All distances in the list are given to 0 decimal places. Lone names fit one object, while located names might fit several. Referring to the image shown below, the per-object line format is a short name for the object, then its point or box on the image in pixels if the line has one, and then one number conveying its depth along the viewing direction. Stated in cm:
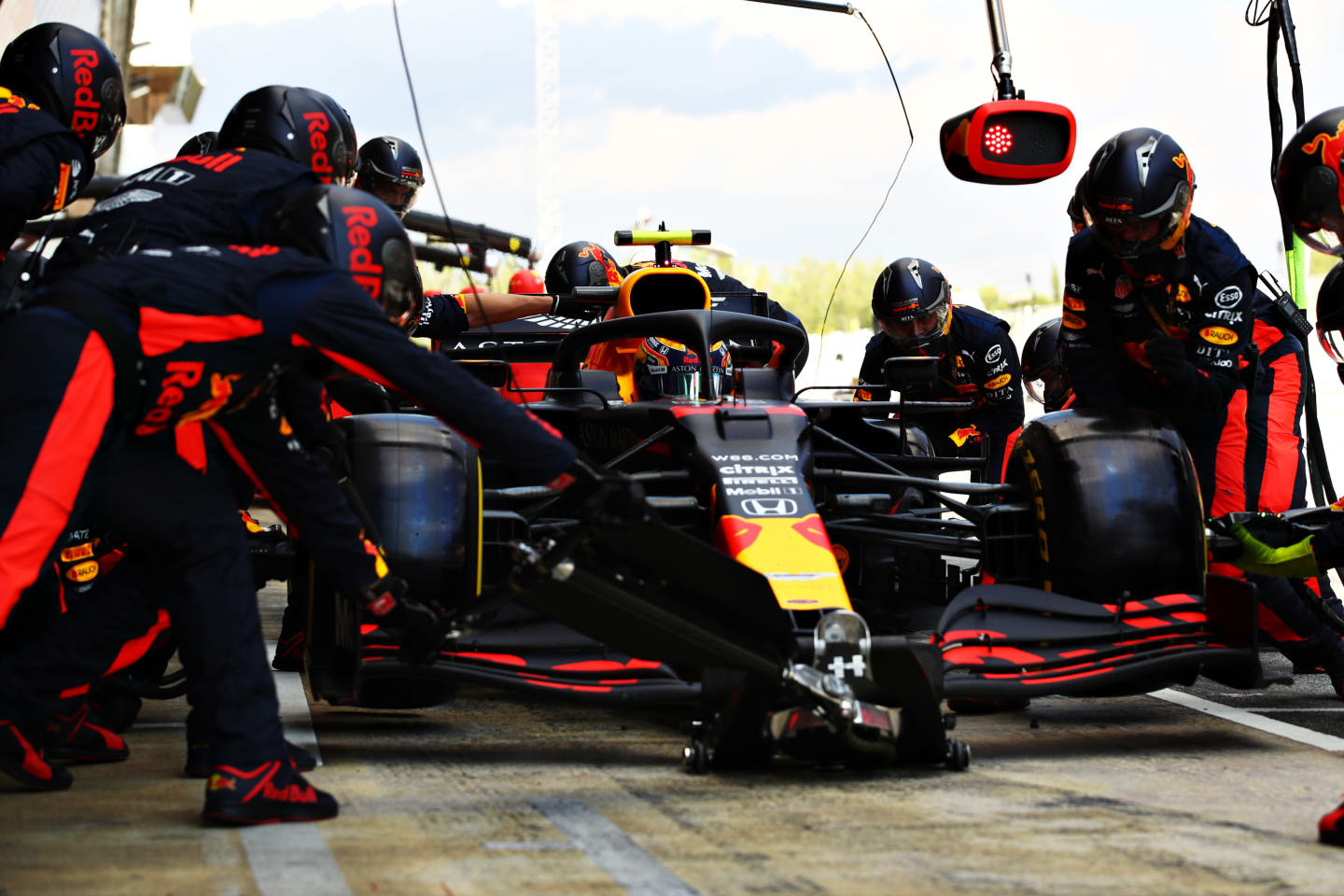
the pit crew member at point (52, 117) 1160
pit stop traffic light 1370
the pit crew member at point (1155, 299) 1241
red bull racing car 840
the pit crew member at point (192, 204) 936
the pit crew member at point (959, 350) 1872
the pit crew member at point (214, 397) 747
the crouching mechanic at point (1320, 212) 970
